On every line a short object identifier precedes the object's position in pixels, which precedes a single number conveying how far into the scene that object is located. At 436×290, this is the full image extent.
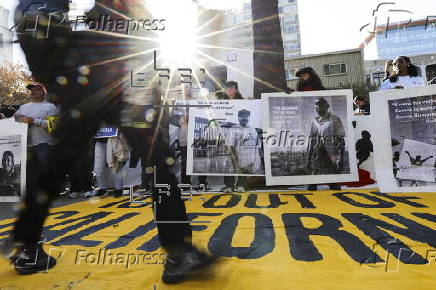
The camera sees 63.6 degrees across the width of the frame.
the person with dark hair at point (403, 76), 4.26
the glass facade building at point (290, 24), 63.03
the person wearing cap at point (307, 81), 4.45
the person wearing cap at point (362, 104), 5.32
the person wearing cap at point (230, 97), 4.50
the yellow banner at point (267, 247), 1.38
